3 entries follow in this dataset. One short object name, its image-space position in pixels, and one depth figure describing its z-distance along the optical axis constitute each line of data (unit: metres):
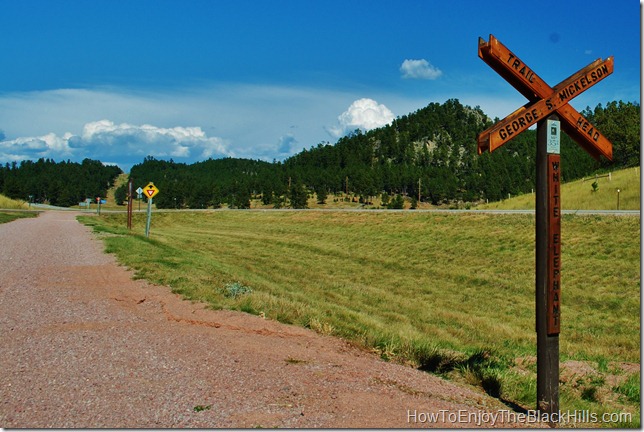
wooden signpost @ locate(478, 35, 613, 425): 5.46
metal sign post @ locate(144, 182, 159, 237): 29.31
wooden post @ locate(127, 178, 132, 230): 35.28
